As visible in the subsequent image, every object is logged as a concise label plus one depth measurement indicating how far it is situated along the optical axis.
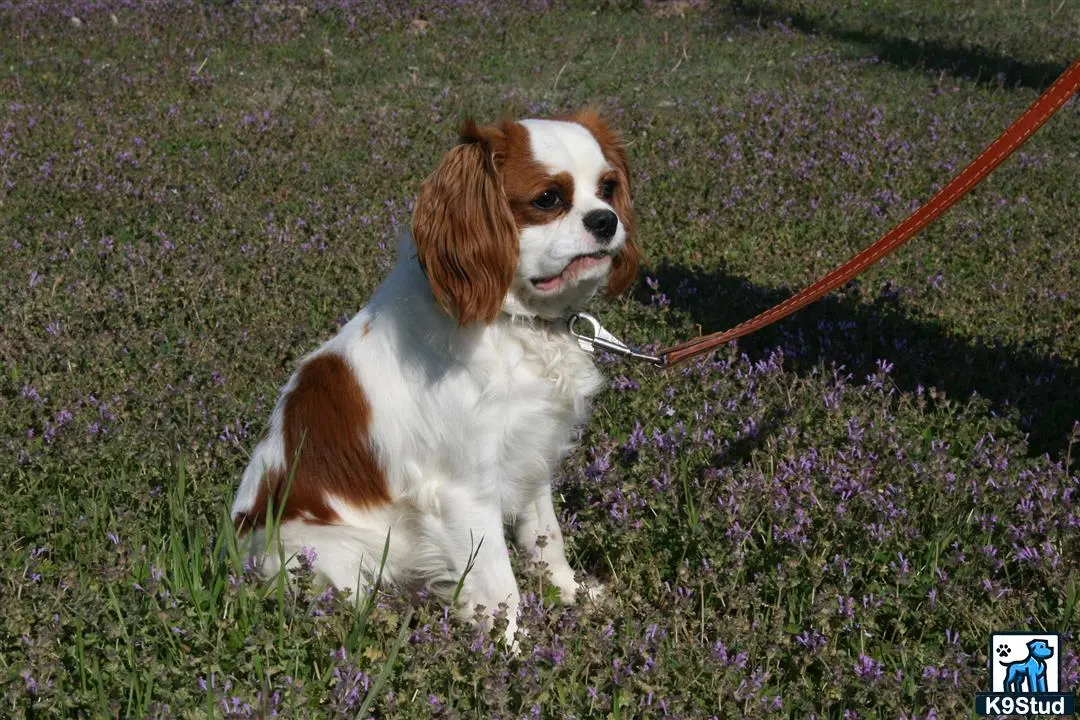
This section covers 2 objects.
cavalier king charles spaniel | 3.32
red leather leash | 3.14
